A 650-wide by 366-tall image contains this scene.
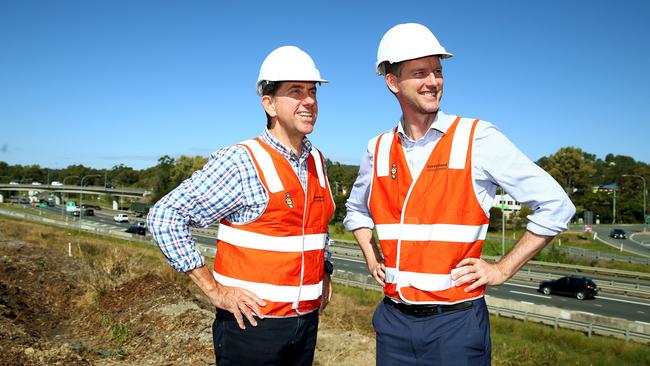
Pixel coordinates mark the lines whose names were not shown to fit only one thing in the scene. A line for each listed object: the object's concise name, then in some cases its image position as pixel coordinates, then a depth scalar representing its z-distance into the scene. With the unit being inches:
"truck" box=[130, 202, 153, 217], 3123.8
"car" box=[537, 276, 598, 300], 1090.7
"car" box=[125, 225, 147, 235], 2098.8
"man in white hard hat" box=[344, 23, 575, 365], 108.4
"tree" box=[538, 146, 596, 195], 3090.6
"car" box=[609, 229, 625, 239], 2076.8
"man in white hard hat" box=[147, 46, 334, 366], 116.1
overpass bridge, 3886.6
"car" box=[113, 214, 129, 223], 2711.6
